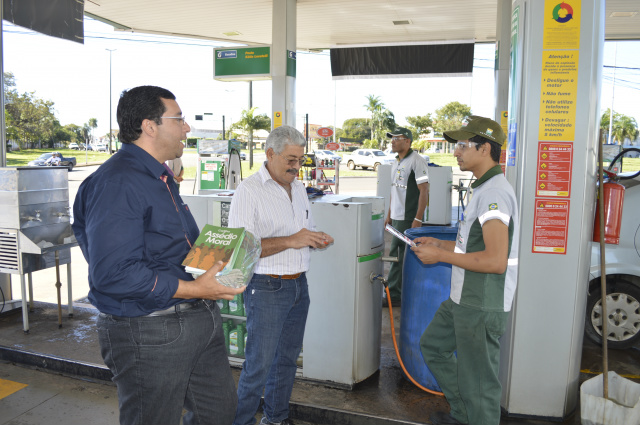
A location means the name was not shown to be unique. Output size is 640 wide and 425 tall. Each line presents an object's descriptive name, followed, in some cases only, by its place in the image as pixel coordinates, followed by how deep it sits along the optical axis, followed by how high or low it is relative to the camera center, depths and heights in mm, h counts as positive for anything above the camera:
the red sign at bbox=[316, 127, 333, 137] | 24109 +1334
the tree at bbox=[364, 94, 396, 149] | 64538 +5542
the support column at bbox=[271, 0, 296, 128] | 10445 +2048
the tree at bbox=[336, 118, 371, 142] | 78188 +4820
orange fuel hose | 3896 -1753
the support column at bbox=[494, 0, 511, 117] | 10320 +2336
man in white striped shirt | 2957 -563
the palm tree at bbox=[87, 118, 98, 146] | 54706 +3441
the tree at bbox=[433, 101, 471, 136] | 63719 +6037
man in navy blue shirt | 1850 -430
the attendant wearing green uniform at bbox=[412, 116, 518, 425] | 2748 -581
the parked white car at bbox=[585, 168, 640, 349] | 4809 -1172
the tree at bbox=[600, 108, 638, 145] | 37512 +3301
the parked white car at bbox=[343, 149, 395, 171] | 40906 +100
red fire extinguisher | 3445 -314
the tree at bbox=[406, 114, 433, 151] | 63416 +4819
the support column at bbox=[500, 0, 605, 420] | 3344 -162
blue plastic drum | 3770 -1052
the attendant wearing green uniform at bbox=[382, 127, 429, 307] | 6309 -424
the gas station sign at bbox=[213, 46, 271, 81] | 10891 +2082
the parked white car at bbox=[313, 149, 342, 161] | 15766 +15
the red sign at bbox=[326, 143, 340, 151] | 23406 +616
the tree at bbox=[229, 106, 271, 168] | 42688 +3000
